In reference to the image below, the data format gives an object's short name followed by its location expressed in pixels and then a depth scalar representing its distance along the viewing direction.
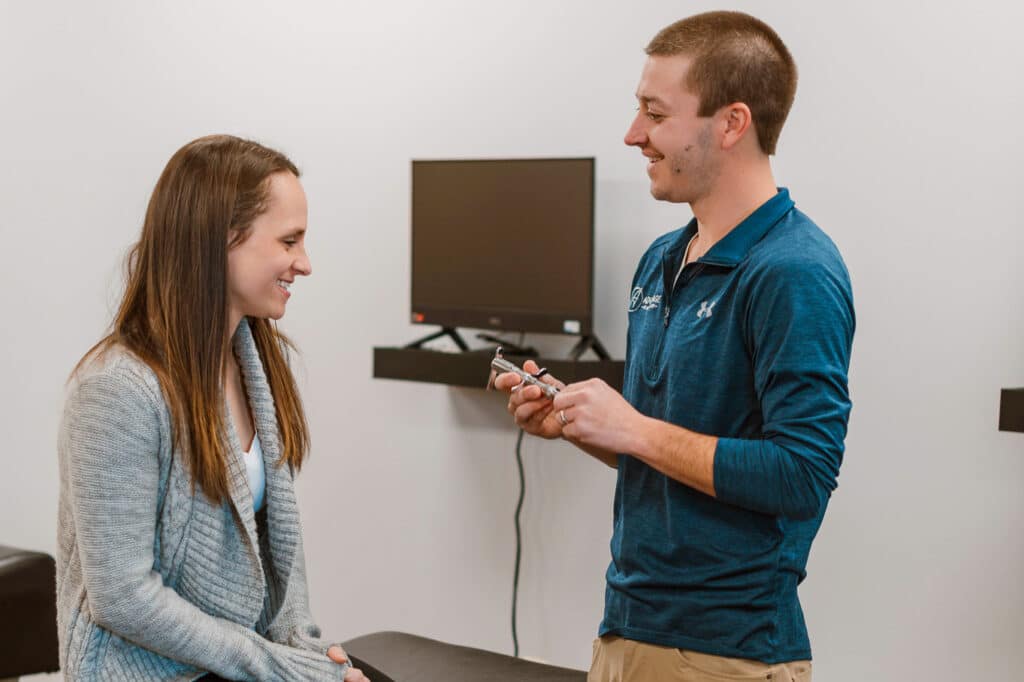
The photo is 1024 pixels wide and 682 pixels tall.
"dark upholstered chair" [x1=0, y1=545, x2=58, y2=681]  2.99
